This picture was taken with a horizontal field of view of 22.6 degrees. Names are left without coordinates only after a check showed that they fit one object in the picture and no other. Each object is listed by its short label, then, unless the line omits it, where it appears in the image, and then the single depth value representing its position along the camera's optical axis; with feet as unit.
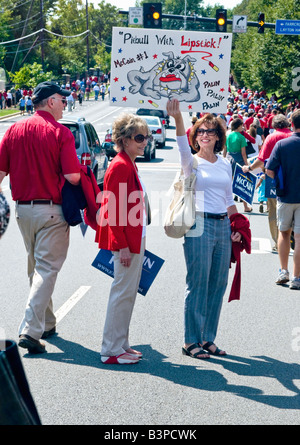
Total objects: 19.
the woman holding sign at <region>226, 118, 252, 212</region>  49.62
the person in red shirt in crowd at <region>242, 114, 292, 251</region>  31.50
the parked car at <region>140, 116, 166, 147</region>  106.93
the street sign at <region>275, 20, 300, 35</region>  101.30
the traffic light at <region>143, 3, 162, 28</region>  91.09
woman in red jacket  18.52
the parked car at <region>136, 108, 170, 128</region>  133.29
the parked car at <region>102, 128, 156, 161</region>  85.15
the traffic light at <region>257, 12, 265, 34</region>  99.16
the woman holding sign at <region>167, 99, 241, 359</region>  19.31
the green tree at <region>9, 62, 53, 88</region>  192.54
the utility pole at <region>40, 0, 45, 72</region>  233.14
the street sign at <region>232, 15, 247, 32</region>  107.13
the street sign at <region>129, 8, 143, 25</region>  100.76
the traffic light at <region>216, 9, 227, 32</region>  94.84
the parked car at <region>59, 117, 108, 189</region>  48.34
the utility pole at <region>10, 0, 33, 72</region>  287.77
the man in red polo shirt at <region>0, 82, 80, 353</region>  19.40
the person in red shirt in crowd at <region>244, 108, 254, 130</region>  74.55
